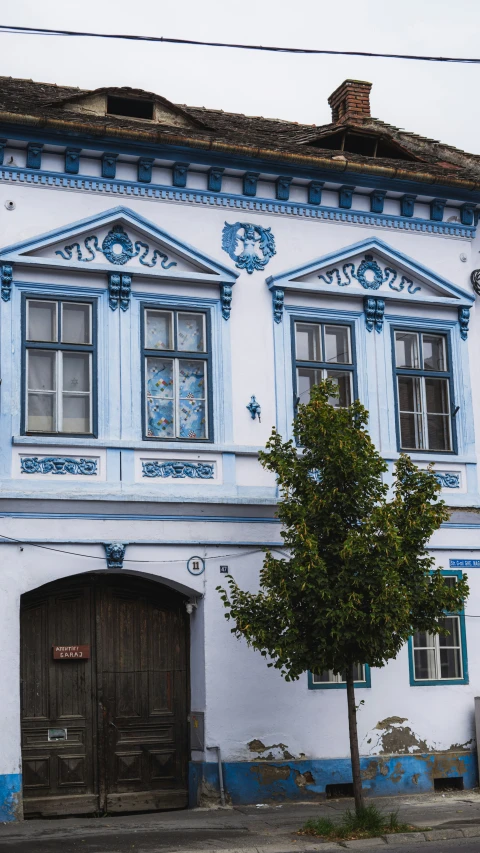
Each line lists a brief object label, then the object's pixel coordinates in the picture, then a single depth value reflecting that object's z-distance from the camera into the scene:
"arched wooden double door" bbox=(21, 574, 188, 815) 14.30
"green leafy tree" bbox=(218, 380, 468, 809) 12.36
